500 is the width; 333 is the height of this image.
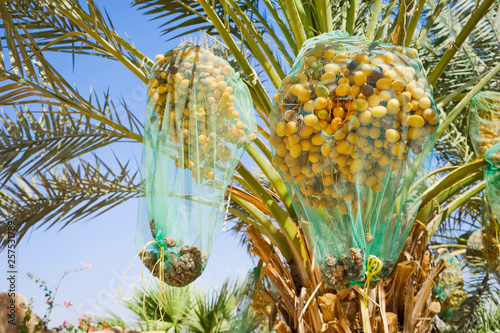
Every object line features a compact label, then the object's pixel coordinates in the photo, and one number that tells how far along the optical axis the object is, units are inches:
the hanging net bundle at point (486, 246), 112.0
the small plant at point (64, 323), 180.7
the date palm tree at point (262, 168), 81.0
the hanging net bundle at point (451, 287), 145.5
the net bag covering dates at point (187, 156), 59.4
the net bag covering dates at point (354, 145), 52.5
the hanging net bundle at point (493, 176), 80.3
